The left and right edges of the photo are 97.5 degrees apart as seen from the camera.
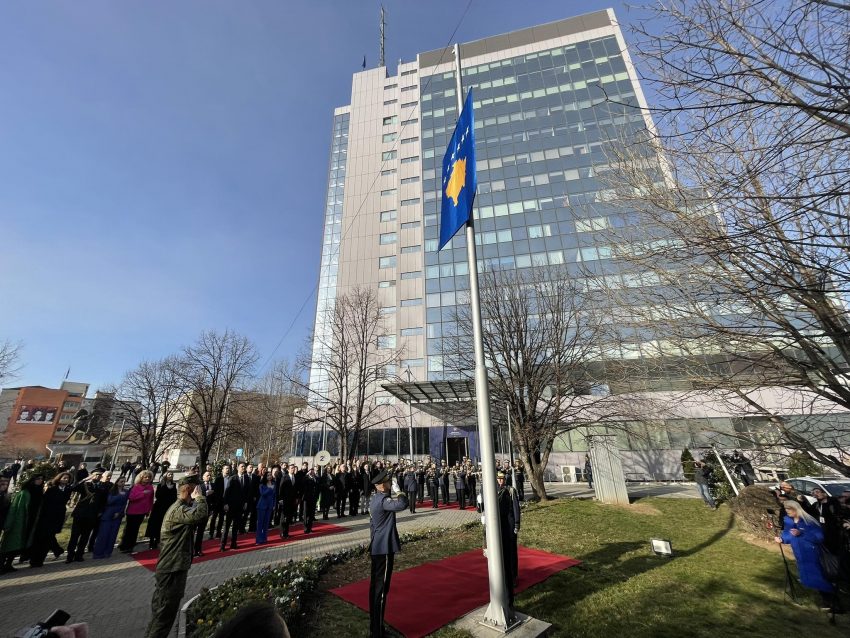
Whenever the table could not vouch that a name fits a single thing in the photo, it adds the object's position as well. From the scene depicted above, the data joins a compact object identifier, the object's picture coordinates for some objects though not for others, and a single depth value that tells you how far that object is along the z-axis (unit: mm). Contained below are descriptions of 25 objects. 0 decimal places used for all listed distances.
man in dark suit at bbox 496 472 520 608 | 6801
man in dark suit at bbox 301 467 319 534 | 11992
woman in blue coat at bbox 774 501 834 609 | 6195
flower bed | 5246
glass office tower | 39500
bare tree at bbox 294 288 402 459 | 23250
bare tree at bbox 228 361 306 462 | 35156
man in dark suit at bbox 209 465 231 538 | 10141
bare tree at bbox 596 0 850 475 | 3838
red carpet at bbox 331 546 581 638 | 5629
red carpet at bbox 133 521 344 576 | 9258
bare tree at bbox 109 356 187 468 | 28562
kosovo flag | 6652
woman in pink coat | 9933
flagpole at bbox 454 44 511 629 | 5172
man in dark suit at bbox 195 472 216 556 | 9223
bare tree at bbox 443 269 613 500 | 16406
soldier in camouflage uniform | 4898
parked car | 11219
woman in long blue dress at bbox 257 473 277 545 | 10391
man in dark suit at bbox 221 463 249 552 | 9867
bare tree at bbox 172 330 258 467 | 25844
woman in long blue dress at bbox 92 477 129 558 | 9477
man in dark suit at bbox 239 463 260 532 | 11137
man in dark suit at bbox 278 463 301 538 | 11992
